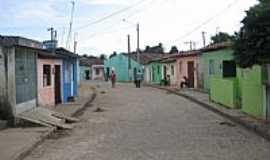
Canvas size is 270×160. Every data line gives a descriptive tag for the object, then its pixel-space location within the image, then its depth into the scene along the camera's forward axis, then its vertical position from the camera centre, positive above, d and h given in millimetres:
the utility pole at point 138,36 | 46036 +5164
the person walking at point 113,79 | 38686 -73
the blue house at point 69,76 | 20473 +167
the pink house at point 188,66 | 31697 +1018
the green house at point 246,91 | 12064 -562
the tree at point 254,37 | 9862 +1092
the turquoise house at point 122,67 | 57677 +1823
